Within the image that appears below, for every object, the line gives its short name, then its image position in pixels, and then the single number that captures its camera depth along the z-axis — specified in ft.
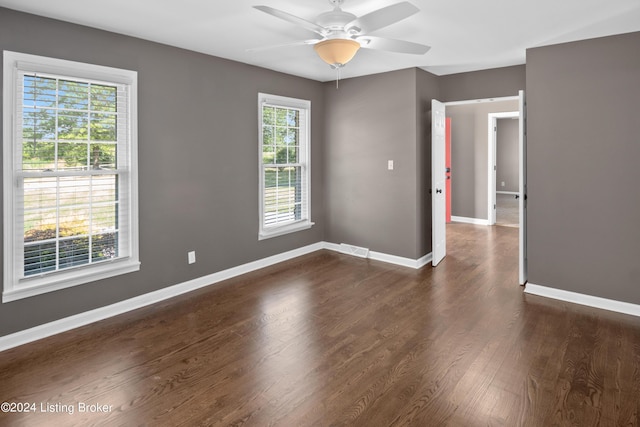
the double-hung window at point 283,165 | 16.11
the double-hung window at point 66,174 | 9.46
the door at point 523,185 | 13.26
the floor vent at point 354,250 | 17.83
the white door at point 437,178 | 15.89
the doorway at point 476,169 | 25.66
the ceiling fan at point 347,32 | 7.55
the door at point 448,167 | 26.61
